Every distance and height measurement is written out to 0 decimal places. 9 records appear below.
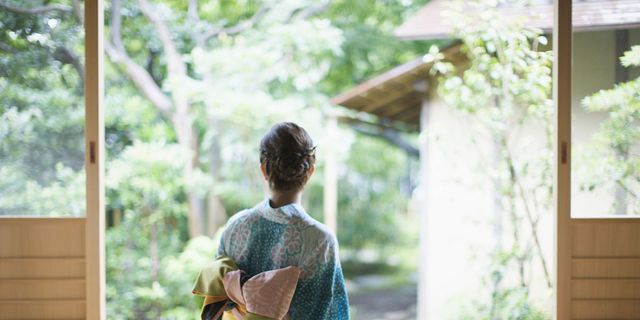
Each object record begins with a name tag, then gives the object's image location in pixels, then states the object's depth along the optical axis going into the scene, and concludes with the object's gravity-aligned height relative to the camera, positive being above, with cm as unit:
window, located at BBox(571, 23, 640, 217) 246 +19
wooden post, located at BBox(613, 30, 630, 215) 246 +33
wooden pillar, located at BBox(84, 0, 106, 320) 240 -6
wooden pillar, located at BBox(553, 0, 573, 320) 242 -1
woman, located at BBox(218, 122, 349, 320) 176 -24
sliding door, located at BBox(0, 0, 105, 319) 242 -3
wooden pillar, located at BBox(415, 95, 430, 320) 570 -76
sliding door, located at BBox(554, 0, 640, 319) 245 -2
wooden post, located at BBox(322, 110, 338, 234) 627 -12
